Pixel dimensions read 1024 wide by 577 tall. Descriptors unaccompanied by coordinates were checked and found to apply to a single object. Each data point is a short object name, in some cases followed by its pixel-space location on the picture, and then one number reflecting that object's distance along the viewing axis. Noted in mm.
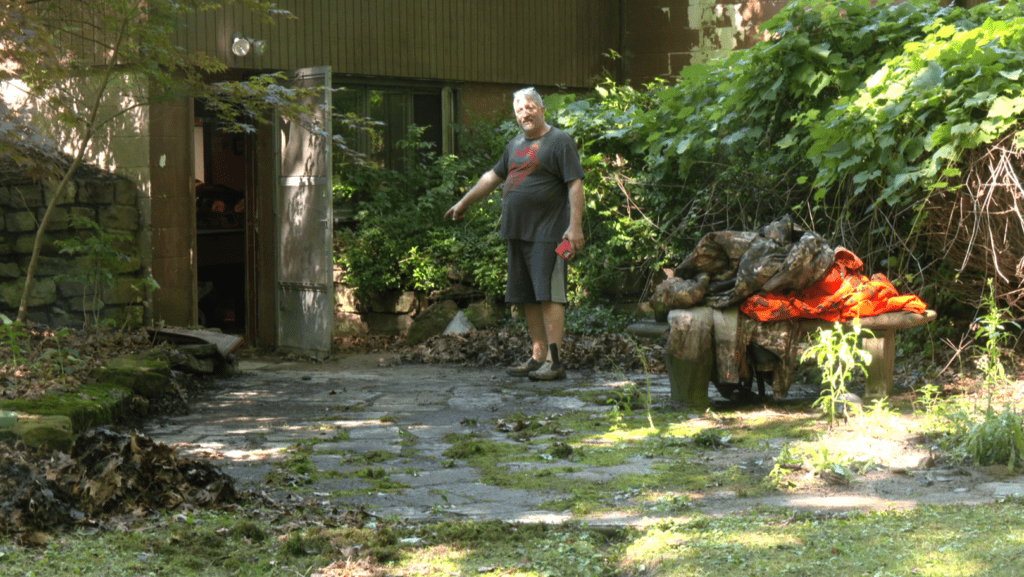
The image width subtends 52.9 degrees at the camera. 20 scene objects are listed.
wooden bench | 5855
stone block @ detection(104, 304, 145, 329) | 9375
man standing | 7188
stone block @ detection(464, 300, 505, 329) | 10211
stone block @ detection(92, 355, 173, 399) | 6293
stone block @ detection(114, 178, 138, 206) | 9633
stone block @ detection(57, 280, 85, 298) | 9297
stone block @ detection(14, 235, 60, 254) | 9211
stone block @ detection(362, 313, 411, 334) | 11219
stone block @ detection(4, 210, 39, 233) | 9203
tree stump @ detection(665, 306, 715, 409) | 5883
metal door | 9672
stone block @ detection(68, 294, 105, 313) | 9266
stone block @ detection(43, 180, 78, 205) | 9117
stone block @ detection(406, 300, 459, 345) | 10352
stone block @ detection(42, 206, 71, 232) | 9164
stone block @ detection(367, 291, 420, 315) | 11102
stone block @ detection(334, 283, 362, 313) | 11215
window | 11625
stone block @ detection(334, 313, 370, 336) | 11266
